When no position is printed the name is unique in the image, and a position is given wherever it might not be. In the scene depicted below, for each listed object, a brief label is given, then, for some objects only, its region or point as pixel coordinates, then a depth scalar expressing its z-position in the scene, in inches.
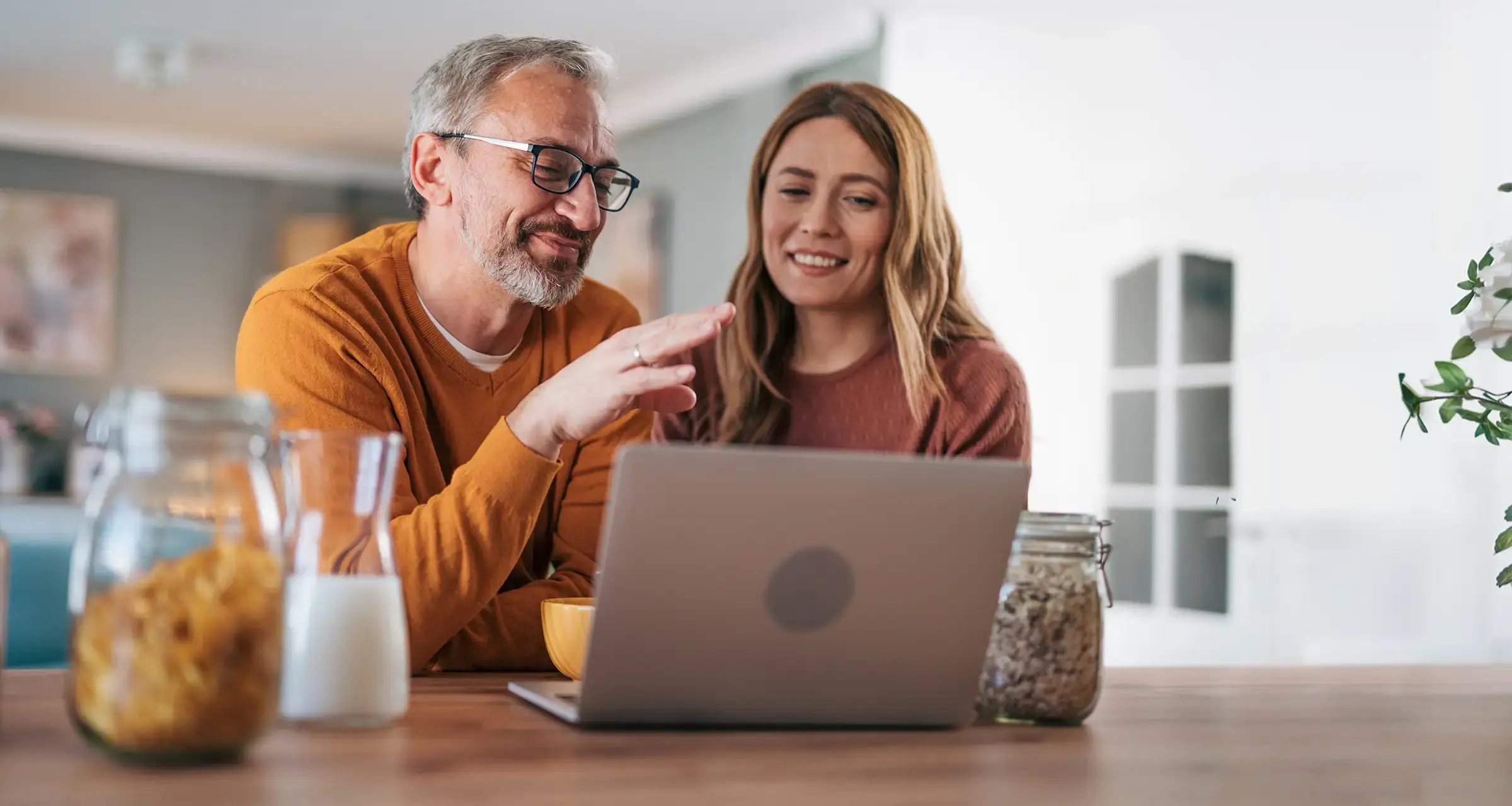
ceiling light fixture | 211.6
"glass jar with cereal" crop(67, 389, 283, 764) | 27.9
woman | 81.4
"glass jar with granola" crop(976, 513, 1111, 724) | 39.1
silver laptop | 33.1
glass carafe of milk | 34.2
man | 62.1
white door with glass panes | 166.9
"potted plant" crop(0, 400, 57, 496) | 260.2
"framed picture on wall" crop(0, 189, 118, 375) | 268.8
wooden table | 28.3
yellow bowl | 43.7
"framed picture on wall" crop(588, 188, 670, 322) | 242.1
